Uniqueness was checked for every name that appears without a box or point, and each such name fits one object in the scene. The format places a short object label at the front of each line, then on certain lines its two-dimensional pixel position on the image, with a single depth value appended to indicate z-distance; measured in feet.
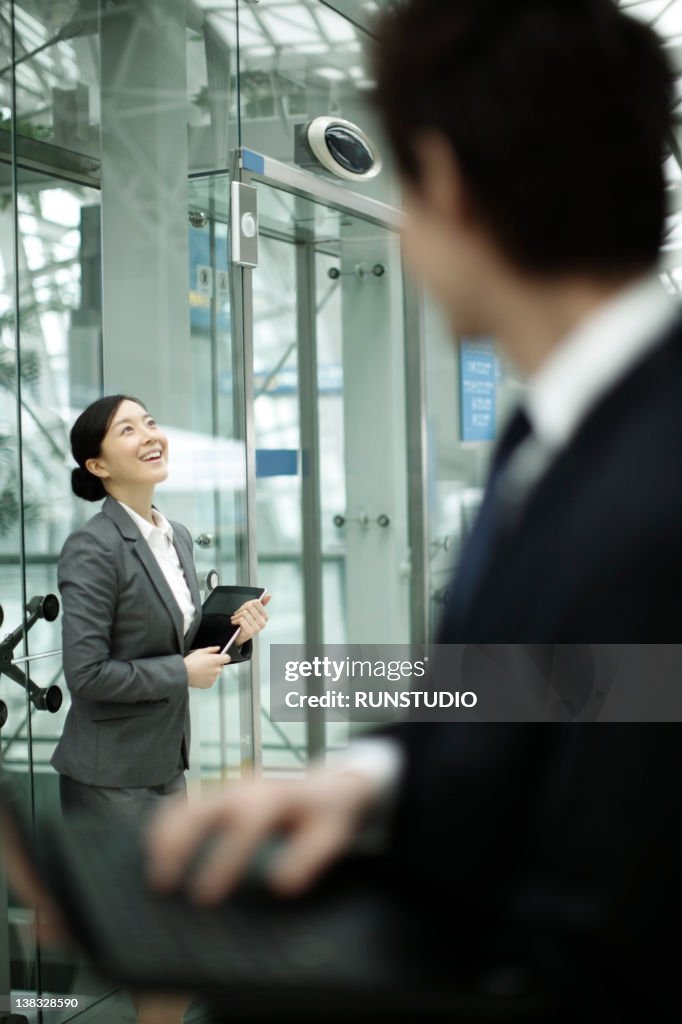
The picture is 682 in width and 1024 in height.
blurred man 2.00
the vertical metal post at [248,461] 10.62
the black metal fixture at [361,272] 13.87
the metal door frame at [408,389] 11.60
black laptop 2.03
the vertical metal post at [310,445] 14.53
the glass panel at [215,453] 10.59
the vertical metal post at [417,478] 14.05
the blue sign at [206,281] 10.59
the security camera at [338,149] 11.76
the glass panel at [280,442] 14.11
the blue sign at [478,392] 14.61
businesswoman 8.79
